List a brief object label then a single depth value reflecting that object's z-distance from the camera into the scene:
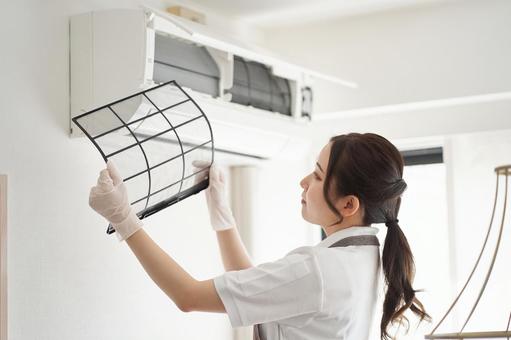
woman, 2.99
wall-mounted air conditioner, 3.60
